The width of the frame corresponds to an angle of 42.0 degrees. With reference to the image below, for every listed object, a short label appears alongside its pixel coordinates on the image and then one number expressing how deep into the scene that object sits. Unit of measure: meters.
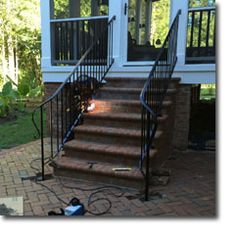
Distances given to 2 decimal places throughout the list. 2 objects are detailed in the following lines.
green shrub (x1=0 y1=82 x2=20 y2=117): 8.62
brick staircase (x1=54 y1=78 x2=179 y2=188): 3.92
